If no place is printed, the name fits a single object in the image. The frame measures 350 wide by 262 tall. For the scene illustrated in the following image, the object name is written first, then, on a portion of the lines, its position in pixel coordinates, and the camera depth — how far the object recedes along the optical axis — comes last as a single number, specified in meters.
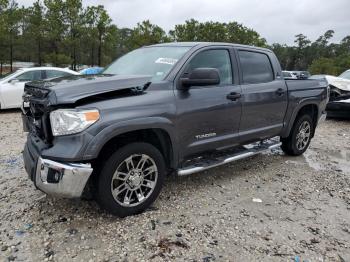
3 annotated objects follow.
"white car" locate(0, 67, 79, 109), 9.39
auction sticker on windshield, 3.85
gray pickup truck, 2.99
